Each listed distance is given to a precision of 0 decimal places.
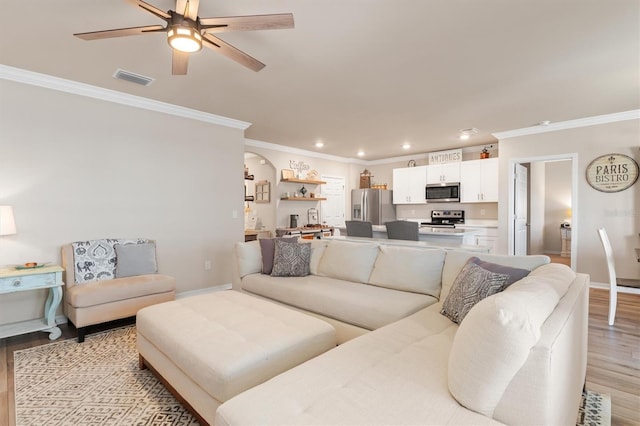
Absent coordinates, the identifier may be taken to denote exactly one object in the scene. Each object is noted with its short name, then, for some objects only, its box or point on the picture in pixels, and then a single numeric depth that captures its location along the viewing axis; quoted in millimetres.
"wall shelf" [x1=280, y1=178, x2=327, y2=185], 6399
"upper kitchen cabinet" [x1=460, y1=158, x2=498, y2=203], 5867
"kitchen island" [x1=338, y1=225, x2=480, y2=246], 4176
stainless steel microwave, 6430
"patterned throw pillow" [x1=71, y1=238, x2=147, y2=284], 3248
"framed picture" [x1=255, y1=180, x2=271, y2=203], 6691
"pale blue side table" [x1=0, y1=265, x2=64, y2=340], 2711
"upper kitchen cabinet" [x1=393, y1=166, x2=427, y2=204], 7020
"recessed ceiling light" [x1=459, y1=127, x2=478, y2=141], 5169
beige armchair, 2936
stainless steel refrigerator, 7445
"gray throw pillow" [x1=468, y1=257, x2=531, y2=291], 1831
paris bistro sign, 4418
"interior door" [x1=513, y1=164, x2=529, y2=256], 5488
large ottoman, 1536
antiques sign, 6594
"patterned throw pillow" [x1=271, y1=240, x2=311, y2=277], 3363
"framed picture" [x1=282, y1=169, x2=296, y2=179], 6375
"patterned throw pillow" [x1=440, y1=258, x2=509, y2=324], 1825
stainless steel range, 6773
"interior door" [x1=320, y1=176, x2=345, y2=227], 7438
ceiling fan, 1854
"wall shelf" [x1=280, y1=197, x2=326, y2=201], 6504
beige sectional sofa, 1026
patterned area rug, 1840
